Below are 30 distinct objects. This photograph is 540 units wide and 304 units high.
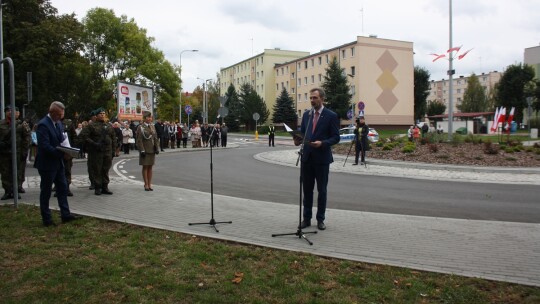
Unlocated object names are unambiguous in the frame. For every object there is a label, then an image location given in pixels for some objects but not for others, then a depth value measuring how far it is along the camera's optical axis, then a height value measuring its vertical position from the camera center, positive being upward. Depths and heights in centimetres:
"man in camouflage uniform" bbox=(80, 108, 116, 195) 995 -41
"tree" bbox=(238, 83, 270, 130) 7381 +421
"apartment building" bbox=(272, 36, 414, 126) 6259 +772
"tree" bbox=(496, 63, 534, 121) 6266 +612
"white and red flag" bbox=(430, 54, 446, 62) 2900 +481
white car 3331 -41
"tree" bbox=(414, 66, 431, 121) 7444 +672
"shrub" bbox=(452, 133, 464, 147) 2152 -54
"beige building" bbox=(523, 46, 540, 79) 7838 +1309
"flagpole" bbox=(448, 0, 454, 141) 2931 +391
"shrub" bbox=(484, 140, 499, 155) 1887 -83
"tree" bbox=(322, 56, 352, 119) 5659 +521
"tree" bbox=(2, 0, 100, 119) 3050 +533
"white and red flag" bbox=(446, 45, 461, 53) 2899 +524
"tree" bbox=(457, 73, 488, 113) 9894 +706
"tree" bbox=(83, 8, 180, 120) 4956 +939
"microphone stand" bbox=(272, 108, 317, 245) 620 -69
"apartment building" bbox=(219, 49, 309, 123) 9212 +1325
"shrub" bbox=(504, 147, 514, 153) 1903 -90
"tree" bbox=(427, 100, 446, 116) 9331 +428
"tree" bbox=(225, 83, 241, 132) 7729 +288
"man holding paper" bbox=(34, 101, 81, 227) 686 -50
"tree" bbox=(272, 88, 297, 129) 6900 +329
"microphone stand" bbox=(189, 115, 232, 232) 681 -143
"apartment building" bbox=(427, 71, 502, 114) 12644 +1343
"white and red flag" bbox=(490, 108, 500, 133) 2338 +41
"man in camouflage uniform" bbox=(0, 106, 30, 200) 958 -56
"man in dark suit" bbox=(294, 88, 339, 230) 664 -14
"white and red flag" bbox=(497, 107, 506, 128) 2223 +65
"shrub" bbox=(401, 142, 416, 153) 2038 -87
